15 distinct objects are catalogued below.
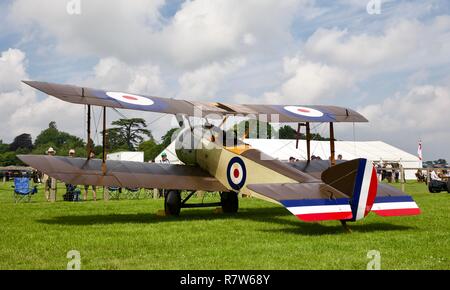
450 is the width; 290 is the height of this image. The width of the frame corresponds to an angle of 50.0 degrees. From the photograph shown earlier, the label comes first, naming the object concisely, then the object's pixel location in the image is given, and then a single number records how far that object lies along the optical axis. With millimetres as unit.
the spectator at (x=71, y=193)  16969
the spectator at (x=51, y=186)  15960
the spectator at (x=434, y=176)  22538
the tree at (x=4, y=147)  133912
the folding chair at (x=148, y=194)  21056
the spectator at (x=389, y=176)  34041
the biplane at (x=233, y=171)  7855
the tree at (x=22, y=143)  127812
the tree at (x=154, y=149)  35569
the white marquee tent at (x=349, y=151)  36688
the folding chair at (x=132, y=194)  20236
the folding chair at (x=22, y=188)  15938
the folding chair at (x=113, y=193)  19405
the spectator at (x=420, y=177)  35388
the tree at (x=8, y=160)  87312
